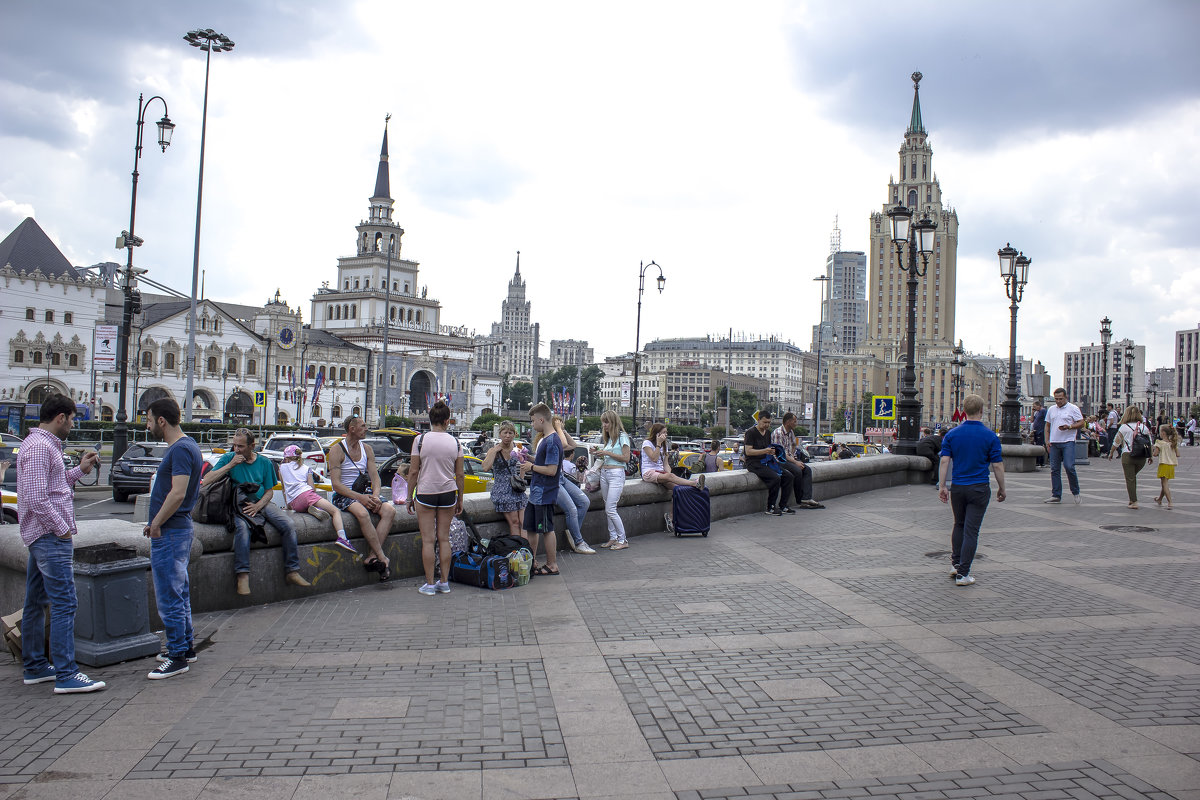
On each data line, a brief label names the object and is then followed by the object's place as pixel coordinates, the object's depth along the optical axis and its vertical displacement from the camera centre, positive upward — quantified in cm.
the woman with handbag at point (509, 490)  958 -85
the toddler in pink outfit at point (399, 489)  1043 -97
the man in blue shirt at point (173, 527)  602 -89
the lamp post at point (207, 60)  2892 +1180
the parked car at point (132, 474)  2069 -173
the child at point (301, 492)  862 -88
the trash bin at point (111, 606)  607 -147
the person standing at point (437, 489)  845 -76
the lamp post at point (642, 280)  4084 +682
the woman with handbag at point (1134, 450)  1433 -26
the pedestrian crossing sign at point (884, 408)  2117 +45
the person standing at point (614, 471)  1122 -70
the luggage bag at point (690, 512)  1210 -129
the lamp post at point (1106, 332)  4219 +494
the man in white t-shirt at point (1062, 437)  1449 -9
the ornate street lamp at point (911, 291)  1980 +318
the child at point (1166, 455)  1466 -33
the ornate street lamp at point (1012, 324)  2516 +321
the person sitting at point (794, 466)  1456 -73
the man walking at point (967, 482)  868 -55
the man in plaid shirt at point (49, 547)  558 -98
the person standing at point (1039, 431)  2365 +0
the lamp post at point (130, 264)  2598 +413
